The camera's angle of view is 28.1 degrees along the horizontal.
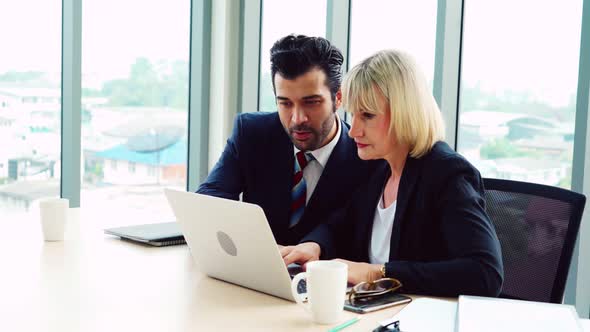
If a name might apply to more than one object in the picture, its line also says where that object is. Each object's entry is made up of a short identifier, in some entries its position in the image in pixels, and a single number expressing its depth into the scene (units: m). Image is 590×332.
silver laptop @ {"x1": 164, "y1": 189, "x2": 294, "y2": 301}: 2.33
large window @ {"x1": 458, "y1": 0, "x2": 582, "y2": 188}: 3.46
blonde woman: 2.42
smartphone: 2.29
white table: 2.21
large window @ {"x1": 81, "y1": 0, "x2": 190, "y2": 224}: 4.15
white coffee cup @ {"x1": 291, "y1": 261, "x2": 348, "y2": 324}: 2.21
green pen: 2.18
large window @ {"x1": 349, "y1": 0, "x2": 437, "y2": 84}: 3.79
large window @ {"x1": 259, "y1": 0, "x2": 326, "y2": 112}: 4.31
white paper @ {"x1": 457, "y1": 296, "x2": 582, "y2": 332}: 2.08
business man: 2.97
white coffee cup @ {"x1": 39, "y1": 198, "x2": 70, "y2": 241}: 2.79
